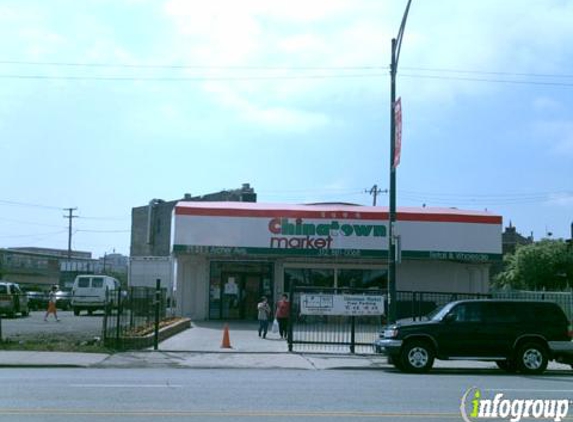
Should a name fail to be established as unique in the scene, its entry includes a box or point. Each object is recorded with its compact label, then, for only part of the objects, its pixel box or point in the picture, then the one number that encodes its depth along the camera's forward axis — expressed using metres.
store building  31.89
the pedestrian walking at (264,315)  24.55
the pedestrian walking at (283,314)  24.64
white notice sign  21.09
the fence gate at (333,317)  21.11
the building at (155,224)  73.78
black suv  16.86
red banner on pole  19.39
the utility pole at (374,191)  64.69
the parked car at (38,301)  49.85
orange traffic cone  21.42
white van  40.22
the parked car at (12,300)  35.03
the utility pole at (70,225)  88.50
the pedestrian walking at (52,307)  33.03
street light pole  19.30
